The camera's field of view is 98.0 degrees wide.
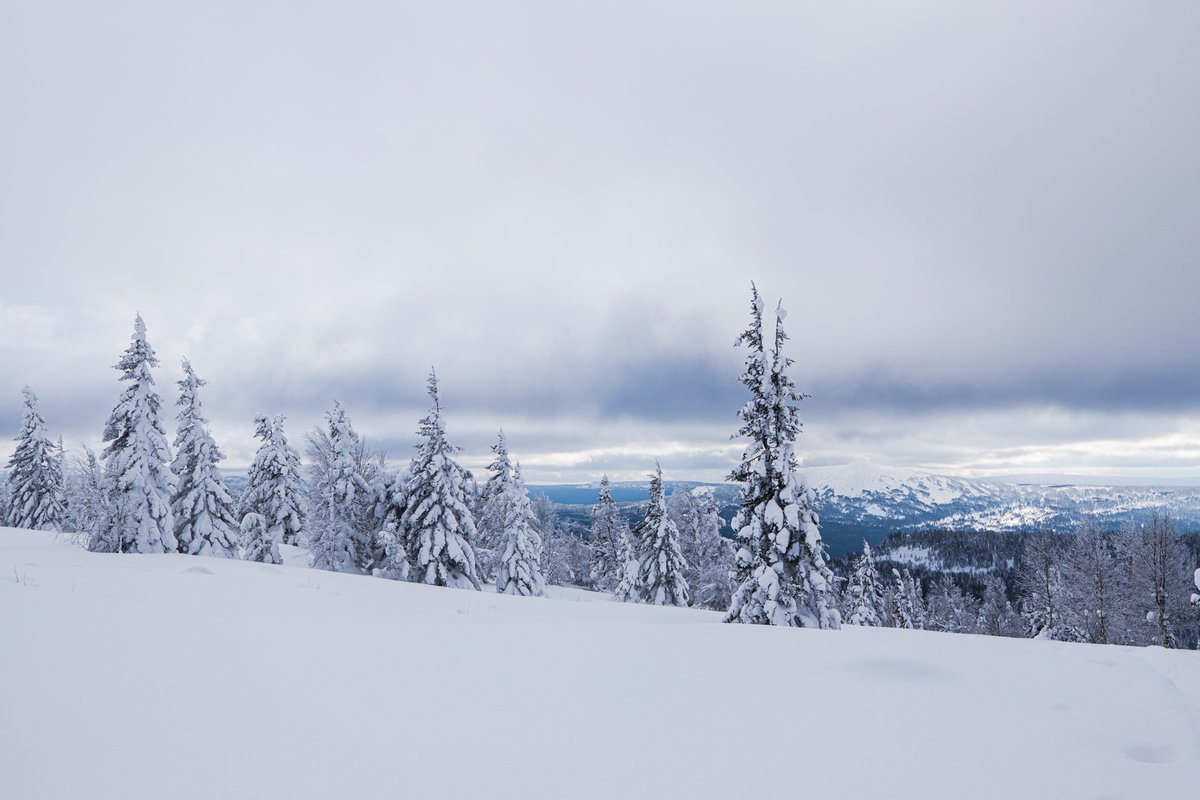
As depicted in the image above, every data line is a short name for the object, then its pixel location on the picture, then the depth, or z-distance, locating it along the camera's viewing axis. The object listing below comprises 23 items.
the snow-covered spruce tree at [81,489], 33.27
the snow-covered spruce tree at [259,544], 30.12
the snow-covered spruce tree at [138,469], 20.08
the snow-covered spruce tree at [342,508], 29.70
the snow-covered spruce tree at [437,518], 25.52
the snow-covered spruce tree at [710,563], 40.03
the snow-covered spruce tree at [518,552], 29.58
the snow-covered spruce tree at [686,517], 49.31
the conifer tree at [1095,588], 32.25
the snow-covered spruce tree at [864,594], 45.12
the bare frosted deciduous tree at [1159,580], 29.08
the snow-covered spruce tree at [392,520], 26.11
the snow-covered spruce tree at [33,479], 37.31
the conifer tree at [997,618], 62.91
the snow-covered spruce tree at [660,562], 34.44
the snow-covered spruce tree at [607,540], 53.88
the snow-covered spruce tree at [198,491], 24.75
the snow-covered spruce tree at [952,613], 67.00
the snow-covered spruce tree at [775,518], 16.52
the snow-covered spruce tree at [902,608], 55.22
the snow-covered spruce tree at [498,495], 30.62
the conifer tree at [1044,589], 37.97
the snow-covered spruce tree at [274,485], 34.72
